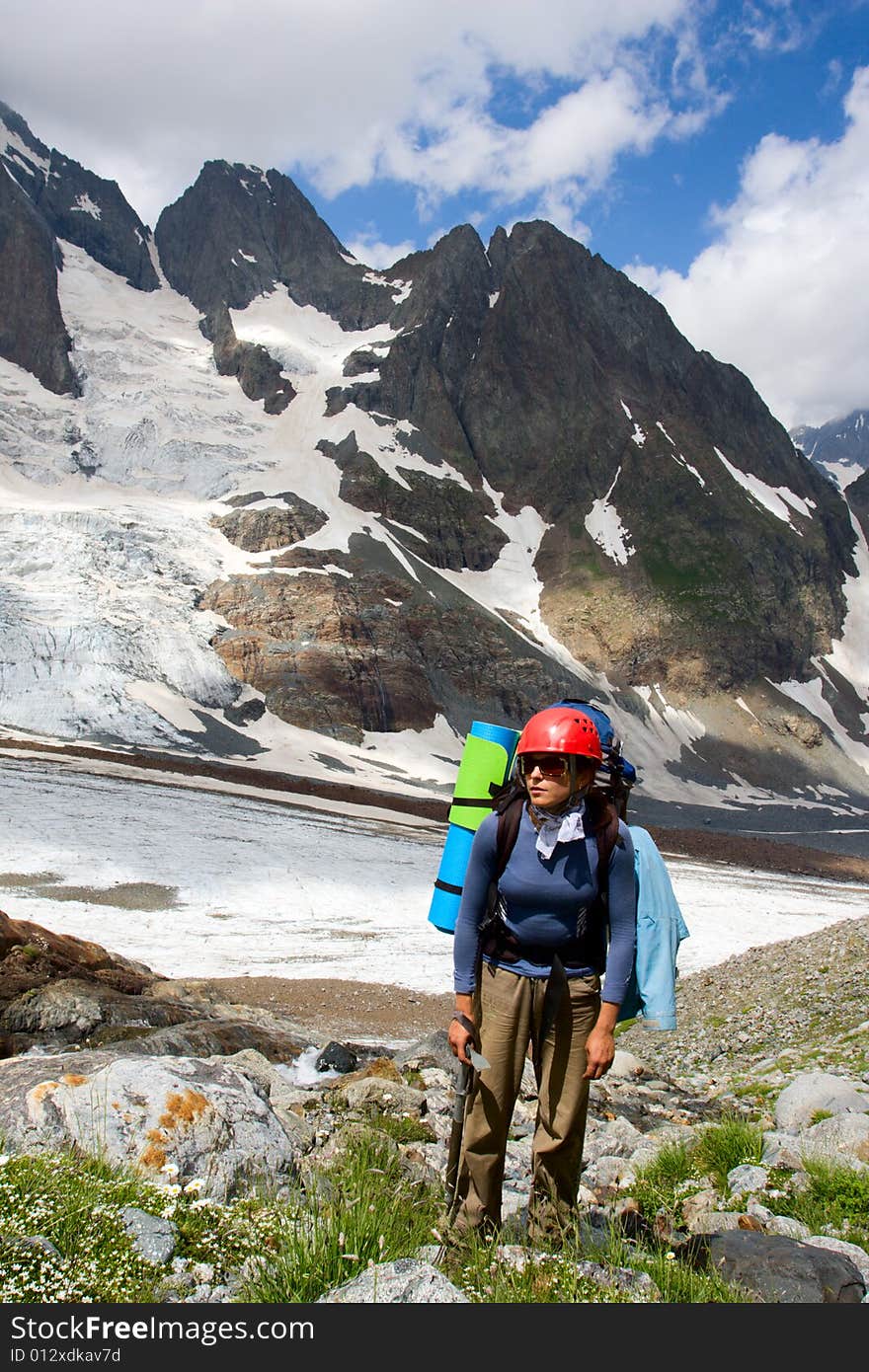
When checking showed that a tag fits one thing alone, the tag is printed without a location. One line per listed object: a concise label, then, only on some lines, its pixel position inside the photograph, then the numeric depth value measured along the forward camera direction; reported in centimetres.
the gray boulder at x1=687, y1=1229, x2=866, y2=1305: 394
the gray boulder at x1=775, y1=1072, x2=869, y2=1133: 800
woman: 477
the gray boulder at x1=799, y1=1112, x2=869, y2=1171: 627
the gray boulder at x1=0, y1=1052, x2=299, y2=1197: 497
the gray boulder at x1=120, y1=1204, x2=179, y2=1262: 375
